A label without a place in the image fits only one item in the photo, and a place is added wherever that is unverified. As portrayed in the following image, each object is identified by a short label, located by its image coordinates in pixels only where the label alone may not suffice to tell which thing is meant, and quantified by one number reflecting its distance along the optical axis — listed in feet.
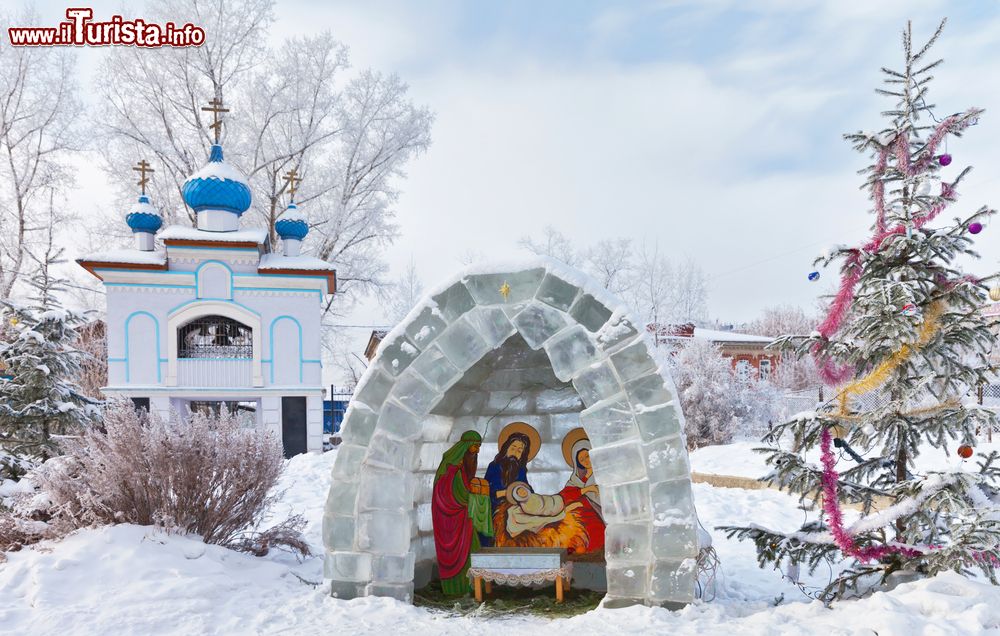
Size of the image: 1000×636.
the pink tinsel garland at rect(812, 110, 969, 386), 17.39
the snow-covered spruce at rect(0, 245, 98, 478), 30.60
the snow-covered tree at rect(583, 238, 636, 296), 89.61
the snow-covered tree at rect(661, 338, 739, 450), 61.36
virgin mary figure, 21.31
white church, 53.62
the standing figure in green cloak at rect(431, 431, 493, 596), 20.70
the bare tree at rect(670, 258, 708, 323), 99.09
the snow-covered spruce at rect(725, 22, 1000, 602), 16.46
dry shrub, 20.95
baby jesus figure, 21.44
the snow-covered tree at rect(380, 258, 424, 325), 90.42
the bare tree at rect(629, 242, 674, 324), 90.76
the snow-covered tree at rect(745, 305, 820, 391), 93.81
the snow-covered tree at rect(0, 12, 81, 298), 72.08
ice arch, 16.71
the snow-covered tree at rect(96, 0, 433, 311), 73.41
